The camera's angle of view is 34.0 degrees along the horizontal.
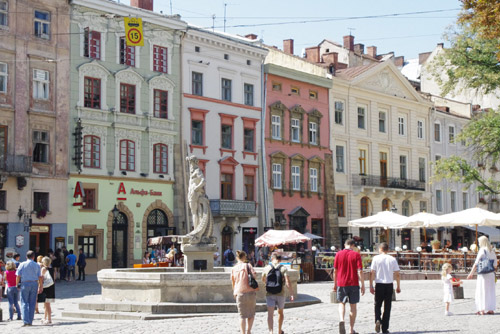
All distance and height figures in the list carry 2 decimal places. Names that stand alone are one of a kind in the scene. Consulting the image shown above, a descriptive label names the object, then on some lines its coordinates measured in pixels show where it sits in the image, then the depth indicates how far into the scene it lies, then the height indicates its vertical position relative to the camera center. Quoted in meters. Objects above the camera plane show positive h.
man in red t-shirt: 13.84 -0.70
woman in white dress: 16.72 -1.08
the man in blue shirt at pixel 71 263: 34.28 -0.98
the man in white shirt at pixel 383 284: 14.16 -0.82
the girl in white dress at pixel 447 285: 16.89 -1.01
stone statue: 21.81 +0.77
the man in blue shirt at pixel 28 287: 17.11 -0.98
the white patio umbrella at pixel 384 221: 34.72 +0.69
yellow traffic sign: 33.75 +8.80
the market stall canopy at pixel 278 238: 33.62 +0.00
